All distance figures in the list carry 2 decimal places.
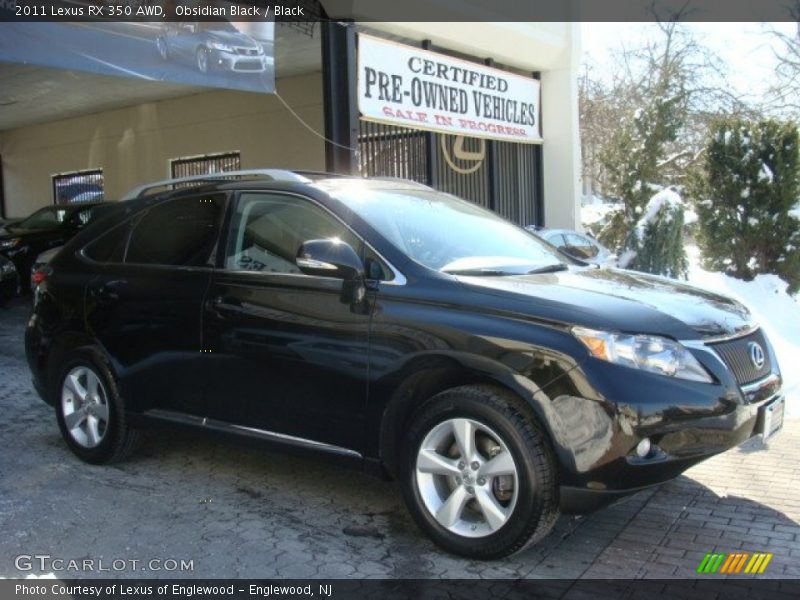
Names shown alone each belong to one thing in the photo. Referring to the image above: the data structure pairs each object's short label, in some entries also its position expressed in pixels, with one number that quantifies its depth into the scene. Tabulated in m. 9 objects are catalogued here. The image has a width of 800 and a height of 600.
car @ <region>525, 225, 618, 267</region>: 10.58
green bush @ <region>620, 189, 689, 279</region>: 11.17
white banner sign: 10.24
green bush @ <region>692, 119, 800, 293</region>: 11.66
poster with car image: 7.25
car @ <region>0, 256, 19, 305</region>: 12.09
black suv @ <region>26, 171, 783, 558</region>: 3.49
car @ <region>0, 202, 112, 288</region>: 13.57
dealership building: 10.14
